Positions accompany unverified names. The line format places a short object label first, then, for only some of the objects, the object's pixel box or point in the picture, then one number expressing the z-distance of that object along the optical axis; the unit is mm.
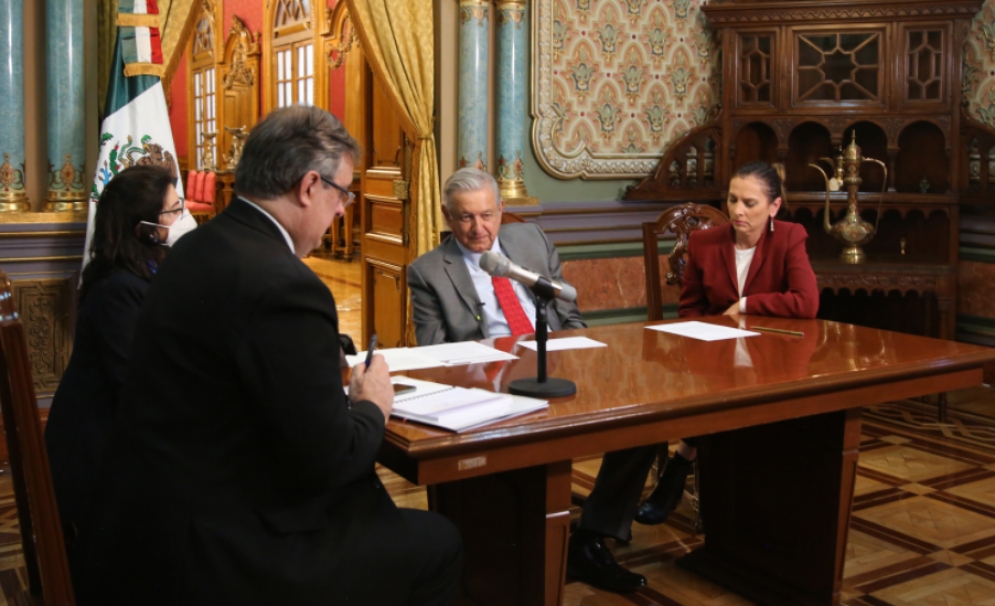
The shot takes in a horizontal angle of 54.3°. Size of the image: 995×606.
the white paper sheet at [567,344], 2705
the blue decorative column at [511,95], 5066
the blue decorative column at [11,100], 3994
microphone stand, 2074
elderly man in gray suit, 2977
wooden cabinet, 5039
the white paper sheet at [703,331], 2865
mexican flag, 4133
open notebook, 1845
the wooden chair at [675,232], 3740
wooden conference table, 1922
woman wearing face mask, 2168
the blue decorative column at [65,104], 4094
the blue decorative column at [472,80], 4953
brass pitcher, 5062
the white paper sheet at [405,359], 2381
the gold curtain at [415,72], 4848
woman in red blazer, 3258
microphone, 1903
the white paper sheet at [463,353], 2479
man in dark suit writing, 1546
